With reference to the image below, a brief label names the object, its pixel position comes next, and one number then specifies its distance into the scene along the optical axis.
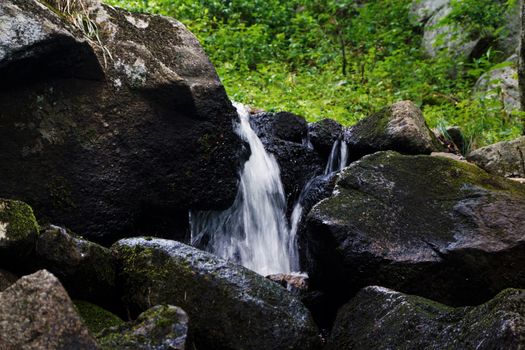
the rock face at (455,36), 11.77
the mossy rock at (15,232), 3.38
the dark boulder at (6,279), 3.29
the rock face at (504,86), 9.60
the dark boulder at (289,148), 7.01
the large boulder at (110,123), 4.87
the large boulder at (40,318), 2.48
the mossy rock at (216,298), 3.58
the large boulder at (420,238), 4.52
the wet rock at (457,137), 8.28
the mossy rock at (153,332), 2.86
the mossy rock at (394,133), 6.71
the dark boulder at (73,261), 3.54
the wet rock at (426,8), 14.01
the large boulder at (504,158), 6.70
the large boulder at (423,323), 2.83
